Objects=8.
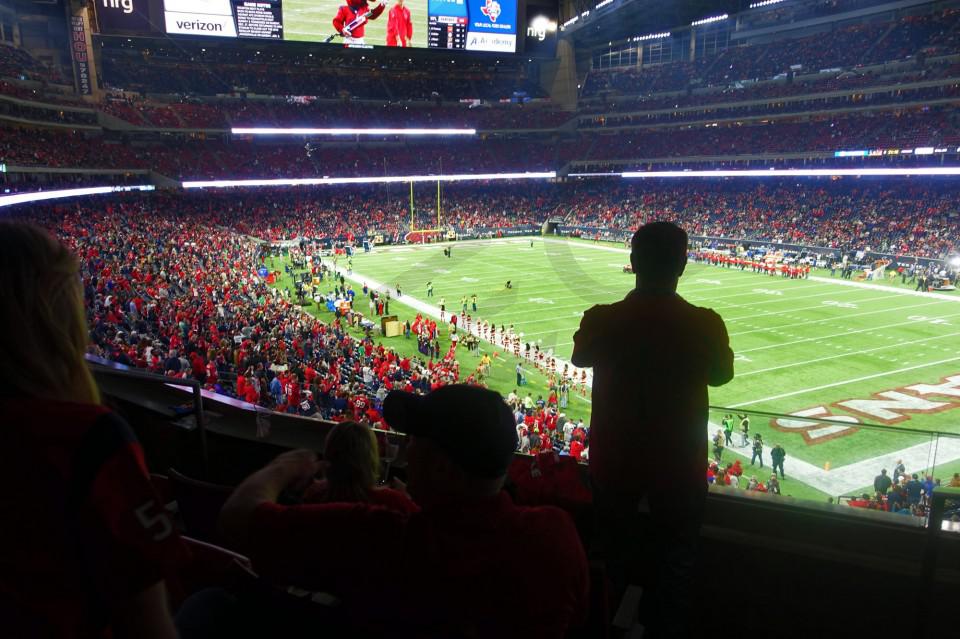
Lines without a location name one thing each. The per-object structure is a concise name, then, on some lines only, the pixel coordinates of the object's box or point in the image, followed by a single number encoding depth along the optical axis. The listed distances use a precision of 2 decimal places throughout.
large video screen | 46.28
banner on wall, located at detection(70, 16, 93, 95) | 44.47
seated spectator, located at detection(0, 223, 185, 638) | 1.17
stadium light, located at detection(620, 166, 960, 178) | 42.16
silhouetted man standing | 2.58
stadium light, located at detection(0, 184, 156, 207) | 26.58
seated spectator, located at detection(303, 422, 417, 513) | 2.23
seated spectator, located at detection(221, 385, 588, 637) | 1.52
